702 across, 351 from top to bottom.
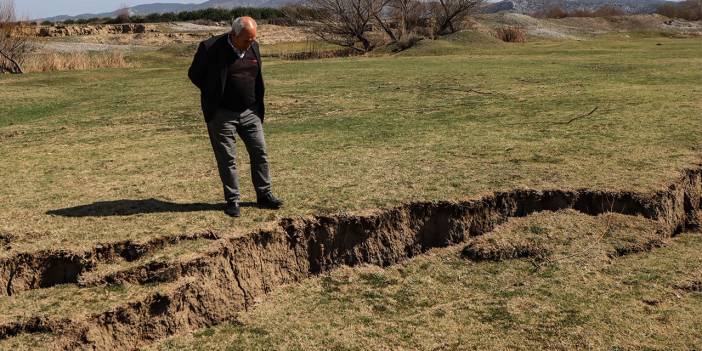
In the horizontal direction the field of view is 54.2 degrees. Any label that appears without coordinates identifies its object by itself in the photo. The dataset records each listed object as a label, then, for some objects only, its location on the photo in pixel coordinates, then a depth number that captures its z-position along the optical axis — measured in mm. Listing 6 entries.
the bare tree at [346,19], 35500
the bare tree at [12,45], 22870
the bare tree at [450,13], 38919
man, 5098
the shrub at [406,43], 31062
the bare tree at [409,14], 37688
